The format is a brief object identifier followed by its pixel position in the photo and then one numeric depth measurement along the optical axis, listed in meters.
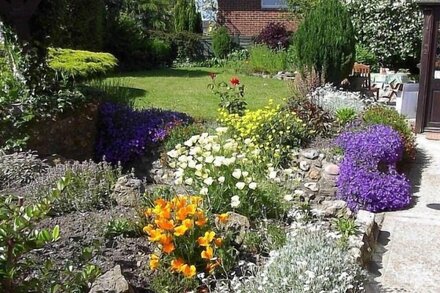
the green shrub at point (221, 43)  18.83
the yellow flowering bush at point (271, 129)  6.71
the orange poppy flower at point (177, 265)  3.27
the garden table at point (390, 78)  12.36
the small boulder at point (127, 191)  4.55
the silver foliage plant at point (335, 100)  8.62
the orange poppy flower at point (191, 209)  3.41
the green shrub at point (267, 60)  16.11
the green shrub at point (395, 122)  7.70
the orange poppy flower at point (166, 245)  3.28
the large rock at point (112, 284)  2.95
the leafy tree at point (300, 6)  16.38
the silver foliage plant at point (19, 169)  5.16
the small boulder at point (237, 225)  3.87
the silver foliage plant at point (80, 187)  4.50
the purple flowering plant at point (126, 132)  7.28
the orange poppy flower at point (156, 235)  3.27
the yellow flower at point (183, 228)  3.29
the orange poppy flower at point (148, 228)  3.40
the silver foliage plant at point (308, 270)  3.29
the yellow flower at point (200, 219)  3.47
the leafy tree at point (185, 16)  20.17
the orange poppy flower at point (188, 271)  3.22
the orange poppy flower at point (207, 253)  3.30
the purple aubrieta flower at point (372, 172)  6.05
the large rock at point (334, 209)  4.91
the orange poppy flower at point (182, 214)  3.37
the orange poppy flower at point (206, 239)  3.35
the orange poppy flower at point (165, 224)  3.32
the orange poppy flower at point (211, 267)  3.42
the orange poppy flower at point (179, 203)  3.44
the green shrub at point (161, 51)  17.91
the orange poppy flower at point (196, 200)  3.69
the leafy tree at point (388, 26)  14.41
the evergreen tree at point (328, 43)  10.75
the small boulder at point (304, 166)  6.59
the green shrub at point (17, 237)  2.36
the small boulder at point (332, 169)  6.45
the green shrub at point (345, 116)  7.78
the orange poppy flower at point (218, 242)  3.47
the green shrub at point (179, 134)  7.14
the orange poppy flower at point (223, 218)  3.62
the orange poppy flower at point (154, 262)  3.30
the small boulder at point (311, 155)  6.67
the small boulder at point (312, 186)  6.42
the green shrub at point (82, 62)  10.50
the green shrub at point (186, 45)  18.97
